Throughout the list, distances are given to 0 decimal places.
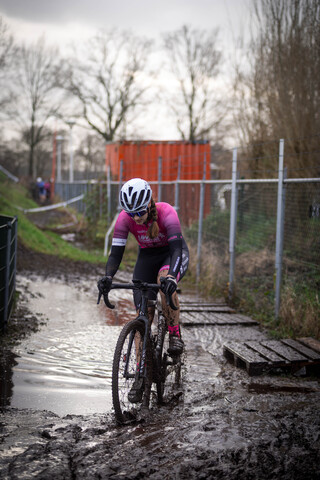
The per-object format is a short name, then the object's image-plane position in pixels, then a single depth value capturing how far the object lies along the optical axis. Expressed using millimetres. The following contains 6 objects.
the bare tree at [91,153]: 50553
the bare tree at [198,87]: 39656
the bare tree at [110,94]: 42875
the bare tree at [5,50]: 24562
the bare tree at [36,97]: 48281
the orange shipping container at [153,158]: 20614
